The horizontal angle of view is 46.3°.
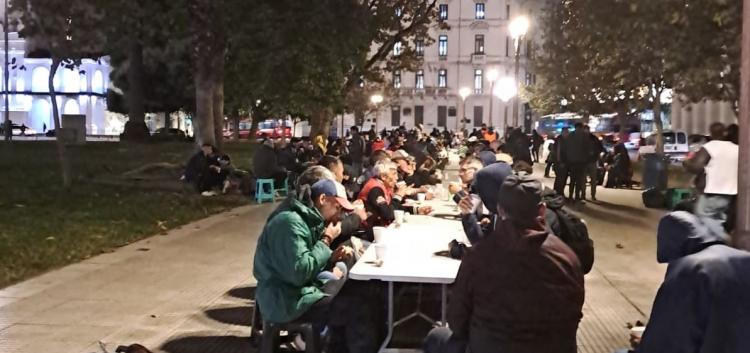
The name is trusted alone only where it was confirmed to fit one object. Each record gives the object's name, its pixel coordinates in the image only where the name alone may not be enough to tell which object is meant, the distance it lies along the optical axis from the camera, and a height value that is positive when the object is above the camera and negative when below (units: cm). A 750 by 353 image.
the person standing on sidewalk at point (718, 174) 1039 -41
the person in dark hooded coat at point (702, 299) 326 -60
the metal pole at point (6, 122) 5369 +59
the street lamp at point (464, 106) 6188 +307
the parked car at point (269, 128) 7175 +58
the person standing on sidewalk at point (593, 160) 1877 -47
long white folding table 552 -85
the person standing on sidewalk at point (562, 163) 1875 -54
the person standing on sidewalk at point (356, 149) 2420 -39
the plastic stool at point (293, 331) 567 -129
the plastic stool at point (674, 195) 1731 -112
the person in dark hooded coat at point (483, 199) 587 -43
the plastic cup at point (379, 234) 690 -78
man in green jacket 543 -78
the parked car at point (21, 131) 7411 +6
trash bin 2069 -79
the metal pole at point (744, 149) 434 -5
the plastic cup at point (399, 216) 813 -75
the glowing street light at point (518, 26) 2312 +295
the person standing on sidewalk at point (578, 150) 1853 -25
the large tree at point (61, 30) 1955 +231
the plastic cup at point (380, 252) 602 -80
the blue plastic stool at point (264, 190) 1903 -123
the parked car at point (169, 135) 5104 -11
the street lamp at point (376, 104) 6274 +269
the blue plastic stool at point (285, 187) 1986 -119
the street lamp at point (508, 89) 2855 +160
